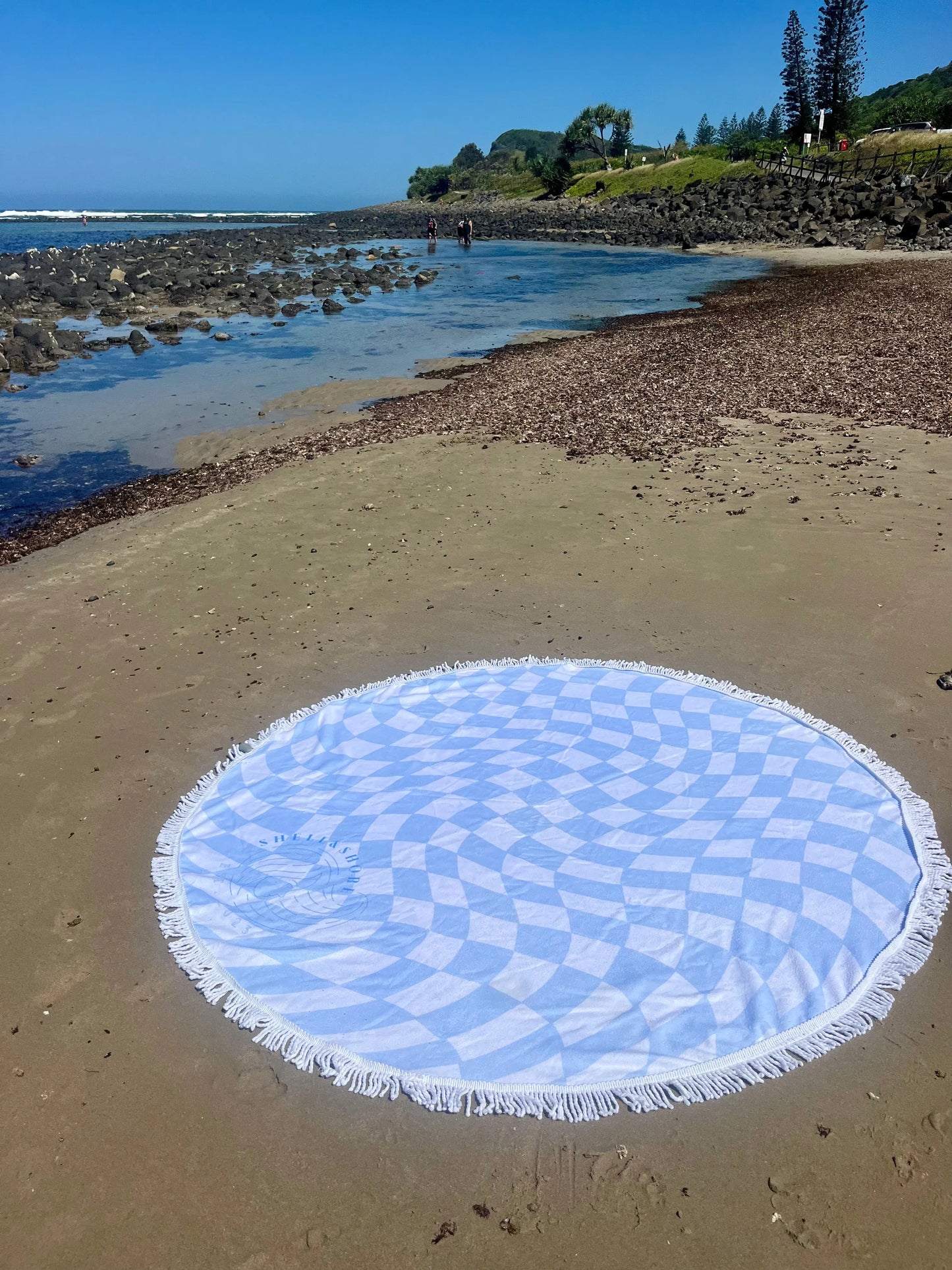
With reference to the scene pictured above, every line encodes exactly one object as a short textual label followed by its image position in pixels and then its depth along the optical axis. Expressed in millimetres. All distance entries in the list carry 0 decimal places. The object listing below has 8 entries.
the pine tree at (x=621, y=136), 90438
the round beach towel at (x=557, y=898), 2945
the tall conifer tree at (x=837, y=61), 61406
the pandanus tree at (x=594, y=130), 90062
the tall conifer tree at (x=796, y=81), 65500
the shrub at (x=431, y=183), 125875
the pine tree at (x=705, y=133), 140375
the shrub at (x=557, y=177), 88938
